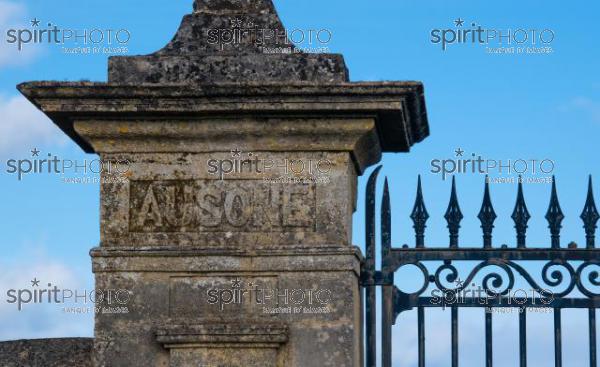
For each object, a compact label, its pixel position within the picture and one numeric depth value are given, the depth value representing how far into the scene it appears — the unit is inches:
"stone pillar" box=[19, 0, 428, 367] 400.2
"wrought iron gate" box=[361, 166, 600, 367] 430.0
